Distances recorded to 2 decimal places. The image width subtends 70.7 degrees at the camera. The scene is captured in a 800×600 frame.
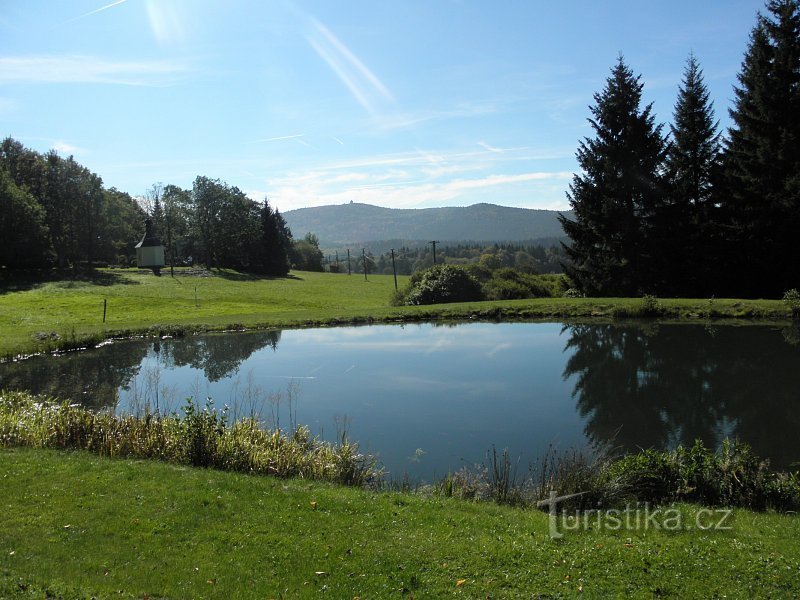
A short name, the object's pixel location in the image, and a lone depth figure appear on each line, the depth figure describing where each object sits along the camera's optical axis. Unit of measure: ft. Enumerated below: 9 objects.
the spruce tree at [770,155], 99.91
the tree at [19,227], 157.79
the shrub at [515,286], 129.80
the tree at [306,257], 311.06
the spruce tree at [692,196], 114.73
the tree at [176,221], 254.94
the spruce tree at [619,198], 116.98
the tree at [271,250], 240.94
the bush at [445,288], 127.65
